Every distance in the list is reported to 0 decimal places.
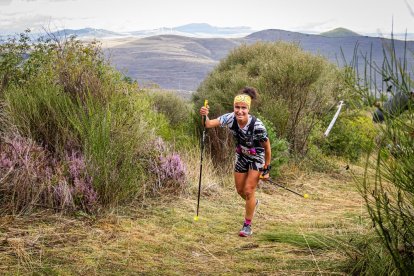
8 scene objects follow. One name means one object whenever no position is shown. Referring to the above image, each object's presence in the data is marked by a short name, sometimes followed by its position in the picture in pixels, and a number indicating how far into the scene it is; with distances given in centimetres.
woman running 625
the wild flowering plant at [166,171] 748
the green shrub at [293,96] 1188
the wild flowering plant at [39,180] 601
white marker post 1465
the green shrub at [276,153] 979
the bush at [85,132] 638
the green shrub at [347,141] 1450
